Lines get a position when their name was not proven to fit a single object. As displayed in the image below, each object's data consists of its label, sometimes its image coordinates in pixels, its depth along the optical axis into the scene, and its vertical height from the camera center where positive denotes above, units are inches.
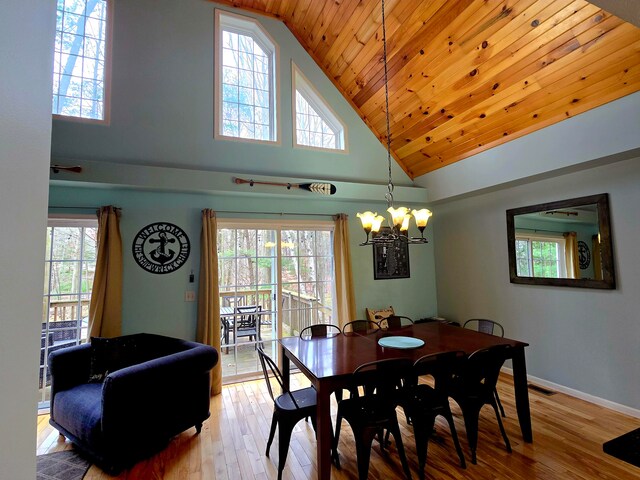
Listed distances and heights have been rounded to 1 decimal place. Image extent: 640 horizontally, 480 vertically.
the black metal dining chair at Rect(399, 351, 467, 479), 92.2 -44.7
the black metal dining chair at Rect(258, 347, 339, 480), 89.5 -43.4
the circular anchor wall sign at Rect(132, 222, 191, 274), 150.1 +8.8
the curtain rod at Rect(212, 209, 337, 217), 166.2 +27.7
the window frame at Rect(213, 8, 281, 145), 166.6 +114.1
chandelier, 106.7 +12.8
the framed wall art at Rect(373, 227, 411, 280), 199.6 -1.5
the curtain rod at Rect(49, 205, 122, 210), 138.2 +26.8
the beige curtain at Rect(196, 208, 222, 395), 151.8 -15.1
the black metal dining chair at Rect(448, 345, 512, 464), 99.0 -41.6
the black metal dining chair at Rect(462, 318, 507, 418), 139.9 -31.1
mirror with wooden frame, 130.2 +5.6
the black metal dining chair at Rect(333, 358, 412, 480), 86.0 -43.3
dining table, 82.0 -30.3
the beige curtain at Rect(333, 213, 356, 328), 183.6 -8.3
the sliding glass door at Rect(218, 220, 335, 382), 167.0 -12.2
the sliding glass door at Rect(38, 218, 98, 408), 139.3 -7.6
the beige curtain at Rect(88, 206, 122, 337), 136.2 -6.8
